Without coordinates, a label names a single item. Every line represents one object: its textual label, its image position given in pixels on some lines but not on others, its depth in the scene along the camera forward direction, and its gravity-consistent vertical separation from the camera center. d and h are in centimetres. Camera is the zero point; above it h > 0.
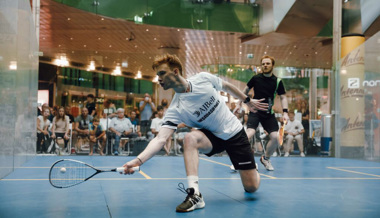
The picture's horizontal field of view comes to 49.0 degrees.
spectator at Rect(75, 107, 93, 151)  1028 -24
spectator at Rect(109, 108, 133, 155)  1017 -29
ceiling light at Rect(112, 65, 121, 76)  1147 +122
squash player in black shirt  592 +30
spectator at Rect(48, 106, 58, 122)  1049 +3
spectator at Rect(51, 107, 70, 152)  999 -26
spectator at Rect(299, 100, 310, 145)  1105 +3
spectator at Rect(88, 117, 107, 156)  1021 -52
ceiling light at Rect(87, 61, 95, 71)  1150 +135
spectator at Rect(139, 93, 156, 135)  1049 +11
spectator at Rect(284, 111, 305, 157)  1081 -38
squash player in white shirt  304 -6
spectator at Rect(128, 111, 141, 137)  1039 -18
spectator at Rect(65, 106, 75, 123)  1050 +2
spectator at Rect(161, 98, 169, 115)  1080 +33
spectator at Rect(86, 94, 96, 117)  1063 +21
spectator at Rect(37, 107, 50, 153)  985 -43
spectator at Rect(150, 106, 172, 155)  1020 -24
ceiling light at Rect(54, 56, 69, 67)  1179 +153
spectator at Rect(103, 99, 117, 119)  1041 +15
